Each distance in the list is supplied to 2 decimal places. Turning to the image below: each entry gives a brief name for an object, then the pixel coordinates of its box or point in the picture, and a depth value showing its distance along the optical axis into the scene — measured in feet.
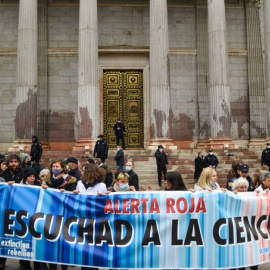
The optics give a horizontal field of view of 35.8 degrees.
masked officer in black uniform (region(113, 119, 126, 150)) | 74.28
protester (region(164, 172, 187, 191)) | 22.94
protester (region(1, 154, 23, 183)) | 28.84
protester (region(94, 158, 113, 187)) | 40.65
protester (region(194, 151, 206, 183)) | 58.03
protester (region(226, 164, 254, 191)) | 28.22
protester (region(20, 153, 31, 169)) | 37.20
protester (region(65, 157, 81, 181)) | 29.27
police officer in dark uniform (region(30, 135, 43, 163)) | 60.85
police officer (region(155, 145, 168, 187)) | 57.21
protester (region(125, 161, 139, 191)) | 38.47
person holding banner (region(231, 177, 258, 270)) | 24.48
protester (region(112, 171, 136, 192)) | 24.40
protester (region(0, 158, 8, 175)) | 29.63
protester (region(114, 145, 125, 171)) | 56.65
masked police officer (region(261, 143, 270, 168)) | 58.92
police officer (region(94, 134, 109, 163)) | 60.13
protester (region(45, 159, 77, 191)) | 25.28
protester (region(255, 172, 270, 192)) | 26.20
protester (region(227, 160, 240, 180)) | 30.19
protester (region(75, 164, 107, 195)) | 23.58
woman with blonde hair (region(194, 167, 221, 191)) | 23.73
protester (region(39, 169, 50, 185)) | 30.40
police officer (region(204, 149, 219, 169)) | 58.65
